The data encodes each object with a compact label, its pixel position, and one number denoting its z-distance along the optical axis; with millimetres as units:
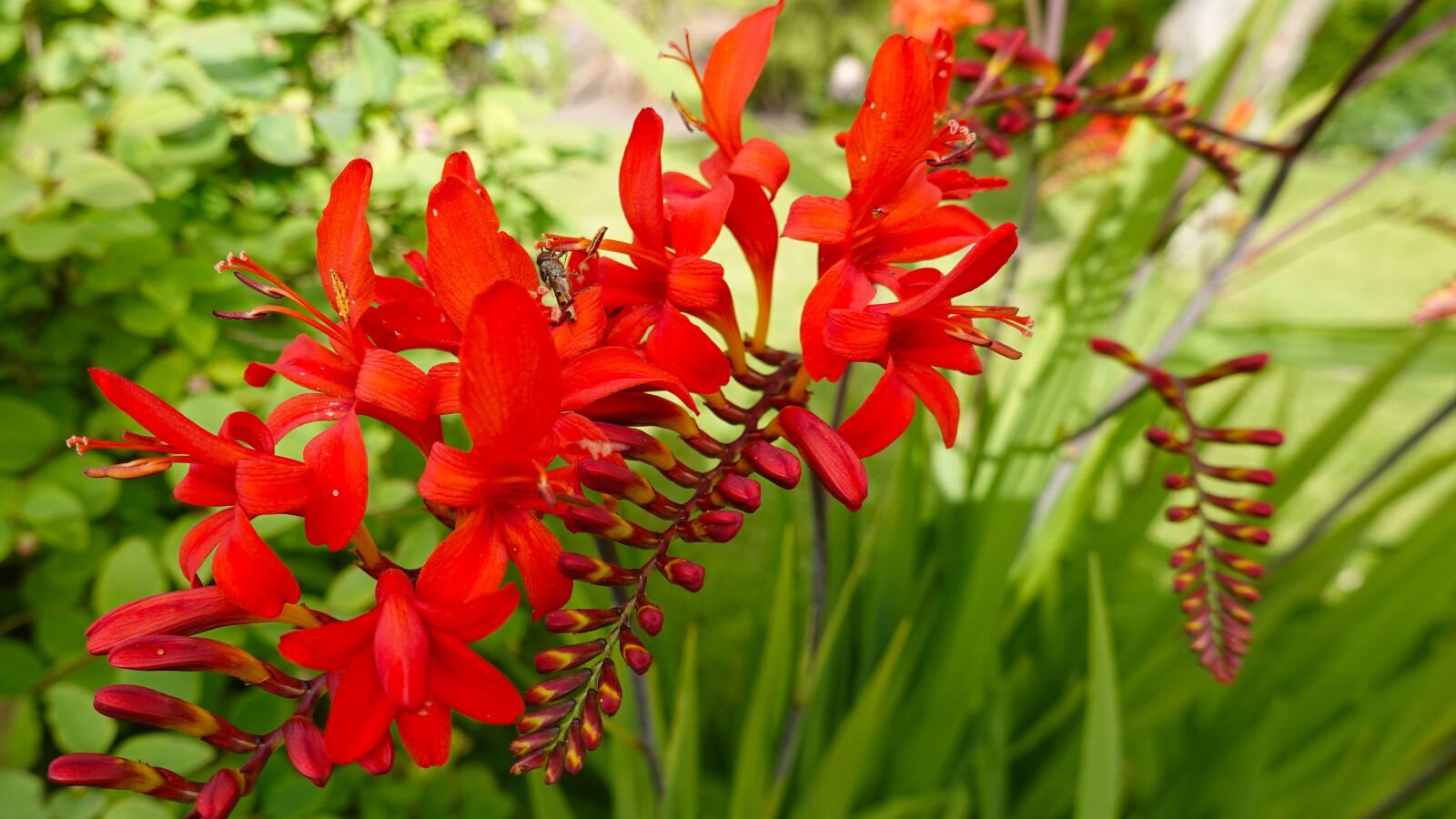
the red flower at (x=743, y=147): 219
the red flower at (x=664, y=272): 202
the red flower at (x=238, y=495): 187
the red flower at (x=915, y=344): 196
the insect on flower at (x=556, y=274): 208
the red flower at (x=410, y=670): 179
